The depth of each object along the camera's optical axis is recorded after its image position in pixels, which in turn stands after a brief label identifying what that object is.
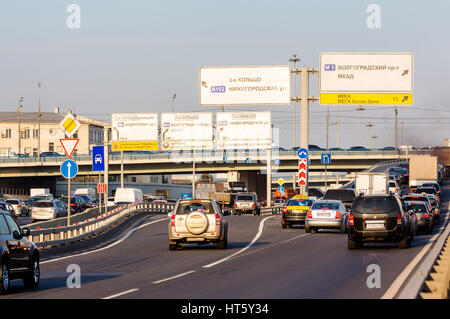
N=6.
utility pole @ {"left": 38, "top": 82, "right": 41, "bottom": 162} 122.47
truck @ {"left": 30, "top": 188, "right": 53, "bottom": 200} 108.94
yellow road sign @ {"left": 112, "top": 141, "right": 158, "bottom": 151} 75.81
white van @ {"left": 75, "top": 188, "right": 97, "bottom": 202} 114.19
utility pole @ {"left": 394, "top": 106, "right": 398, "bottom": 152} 143.27
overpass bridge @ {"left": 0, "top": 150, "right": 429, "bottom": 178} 95.88
